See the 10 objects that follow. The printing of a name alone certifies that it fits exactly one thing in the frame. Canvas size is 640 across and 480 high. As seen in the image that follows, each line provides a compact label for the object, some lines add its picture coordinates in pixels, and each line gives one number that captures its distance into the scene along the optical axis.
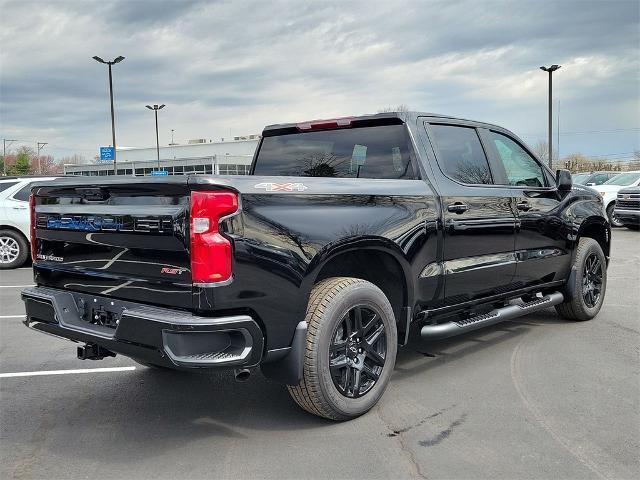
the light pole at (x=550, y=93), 29.73
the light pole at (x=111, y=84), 30.92
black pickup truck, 3.08
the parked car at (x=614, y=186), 18.02
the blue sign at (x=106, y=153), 47.56
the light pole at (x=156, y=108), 44.50
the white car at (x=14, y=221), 10.90
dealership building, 56.69
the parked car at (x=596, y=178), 19.91
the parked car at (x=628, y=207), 16.56
